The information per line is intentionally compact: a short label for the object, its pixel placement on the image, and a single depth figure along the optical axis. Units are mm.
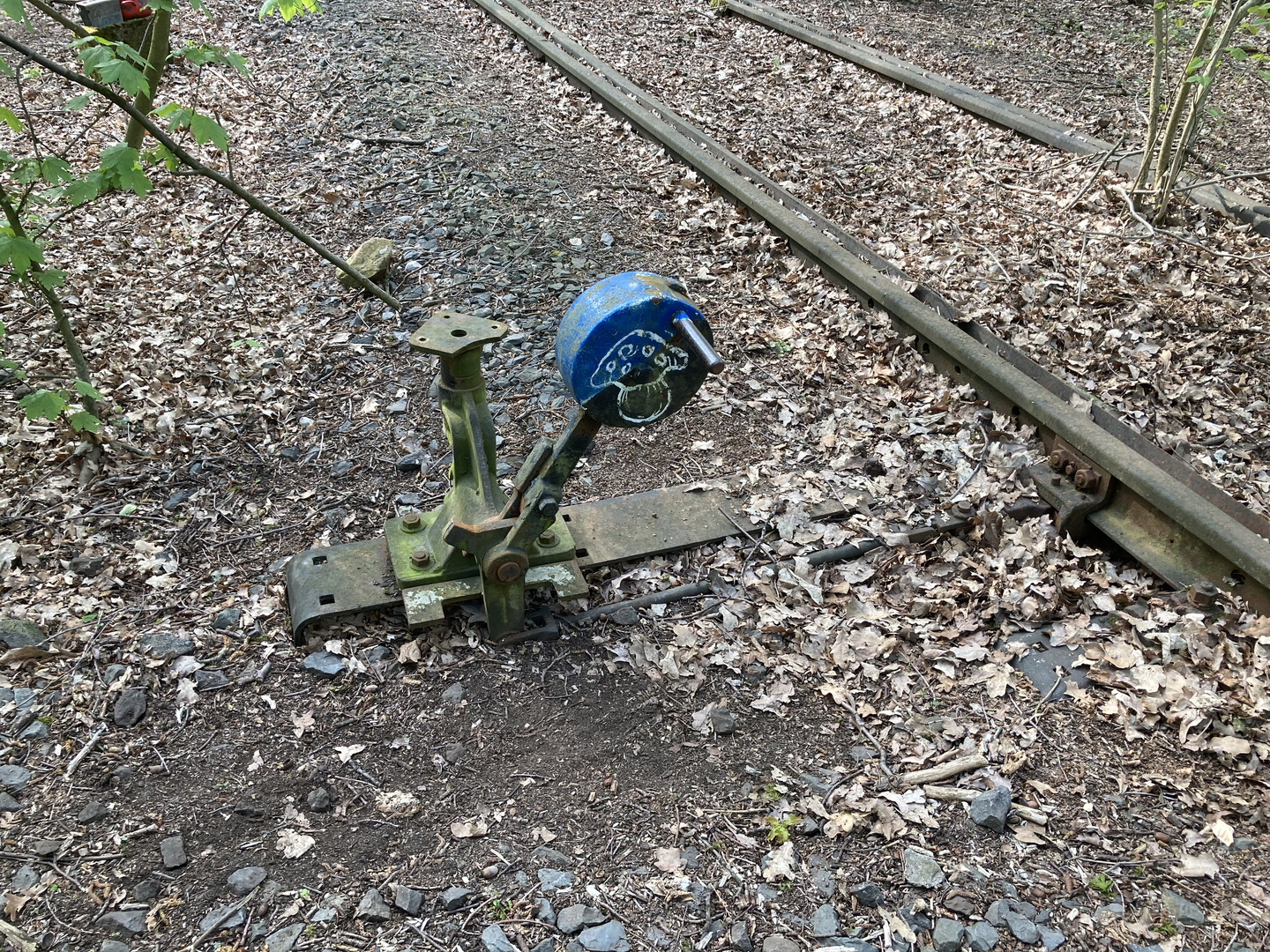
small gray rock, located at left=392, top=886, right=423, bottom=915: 2646
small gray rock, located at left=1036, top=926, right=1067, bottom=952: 2549
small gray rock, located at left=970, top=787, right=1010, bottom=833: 2855
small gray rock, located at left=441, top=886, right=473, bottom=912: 2666
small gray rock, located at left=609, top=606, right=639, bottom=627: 3598
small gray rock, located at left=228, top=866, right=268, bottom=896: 2691
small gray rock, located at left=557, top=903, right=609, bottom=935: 2619
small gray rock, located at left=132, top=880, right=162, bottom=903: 2672
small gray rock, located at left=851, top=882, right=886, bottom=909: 2672
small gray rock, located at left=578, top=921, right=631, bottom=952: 2582
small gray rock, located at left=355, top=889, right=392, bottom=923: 2631
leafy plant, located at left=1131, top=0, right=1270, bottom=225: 5523
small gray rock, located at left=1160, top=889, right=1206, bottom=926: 2576
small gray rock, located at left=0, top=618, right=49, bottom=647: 3398
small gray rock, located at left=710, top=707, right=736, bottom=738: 3197
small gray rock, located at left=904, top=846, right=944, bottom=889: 2711
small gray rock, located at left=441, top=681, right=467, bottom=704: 3289
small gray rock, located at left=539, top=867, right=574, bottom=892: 2723
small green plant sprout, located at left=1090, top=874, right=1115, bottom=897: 2666
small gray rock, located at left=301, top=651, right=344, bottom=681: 3371
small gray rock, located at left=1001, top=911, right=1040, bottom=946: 2562
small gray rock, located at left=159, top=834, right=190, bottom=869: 2756
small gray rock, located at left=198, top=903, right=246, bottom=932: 2605
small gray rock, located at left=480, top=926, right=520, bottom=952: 2577
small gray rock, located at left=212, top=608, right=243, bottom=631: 3549
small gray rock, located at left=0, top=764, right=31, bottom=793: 2963
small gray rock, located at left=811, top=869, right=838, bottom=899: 2702
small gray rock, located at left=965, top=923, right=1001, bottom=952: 2553
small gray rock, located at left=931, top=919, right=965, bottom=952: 2557
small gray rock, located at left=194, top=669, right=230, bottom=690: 3322
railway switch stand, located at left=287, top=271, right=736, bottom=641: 2910
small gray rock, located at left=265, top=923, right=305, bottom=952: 2559
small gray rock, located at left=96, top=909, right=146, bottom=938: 2588
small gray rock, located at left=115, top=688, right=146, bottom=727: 3189
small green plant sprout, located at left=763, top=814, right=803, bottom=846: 2847
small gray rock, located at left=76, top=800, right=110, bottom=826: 2871
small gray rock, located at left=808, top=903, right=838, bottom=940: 2604
